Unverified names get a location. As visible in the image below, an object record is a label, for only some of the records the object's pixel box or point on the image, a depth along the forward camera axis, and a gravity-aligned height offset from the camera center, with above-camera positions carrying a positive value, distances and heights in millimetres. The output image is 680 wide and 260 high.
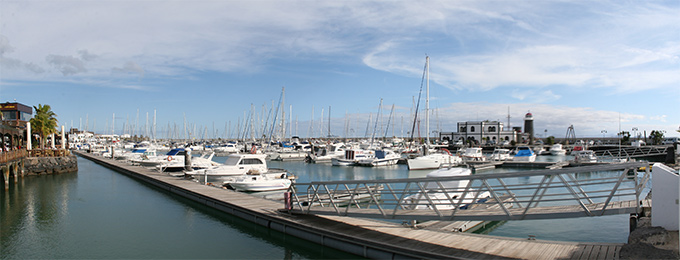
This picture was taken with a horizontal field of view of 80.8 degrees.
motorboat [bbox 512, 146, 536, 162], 58375 -3901
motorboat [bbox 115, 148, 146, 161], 64788 -4104
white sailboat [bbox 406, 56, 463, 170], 52156 -4064
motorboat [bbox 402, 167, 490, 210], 18722 -2794
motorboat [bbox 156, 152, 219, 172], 39788 -3508
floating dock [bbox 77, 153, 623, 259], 10977 -3534
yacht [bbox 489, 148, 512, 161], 59969 -4134
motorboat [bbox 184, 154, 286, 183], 33469 -3295
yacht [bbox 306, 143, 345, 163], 65875 -4145
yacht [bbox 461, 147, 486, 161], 57712 -3706
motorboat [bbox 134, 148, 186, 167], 43719 -3401
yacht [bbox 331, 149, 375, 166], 59656 -4208
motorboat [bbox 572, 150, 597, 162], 51100 -3767
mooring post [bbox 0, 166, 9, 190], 31203 -3516
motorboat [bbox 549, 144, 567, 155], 93244 -5028
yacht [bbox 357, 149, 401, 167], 58125 -4329
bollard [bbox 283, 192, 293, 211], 17469 -3171
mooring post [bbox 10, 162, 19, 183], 34866 -3465
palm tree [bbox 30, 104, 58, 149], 53625 +1171
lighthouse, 138000 +1941
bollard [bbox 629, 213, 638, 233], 11212 -2603
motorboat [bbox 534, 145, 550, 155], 95688 -5165
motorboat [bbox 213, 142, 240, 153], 95569 -4549
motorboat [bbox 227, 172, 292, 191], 29088 -3899
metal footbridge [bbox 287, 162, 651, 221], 10414 -2337
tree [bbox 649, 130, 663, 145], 104062 -2017
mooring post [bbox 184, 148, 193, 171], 36609 -2735
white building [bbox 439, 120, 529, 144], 121875 -1040
